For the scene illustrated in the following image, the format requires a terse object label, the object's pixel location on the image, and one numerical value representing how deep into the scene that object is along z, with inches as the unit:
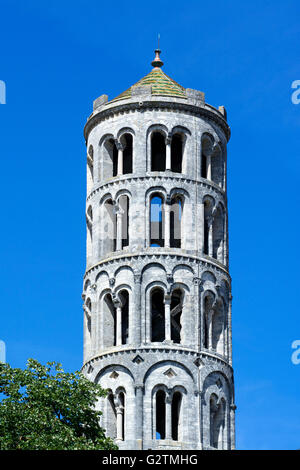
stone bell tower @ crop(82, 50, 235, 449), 3636.8
